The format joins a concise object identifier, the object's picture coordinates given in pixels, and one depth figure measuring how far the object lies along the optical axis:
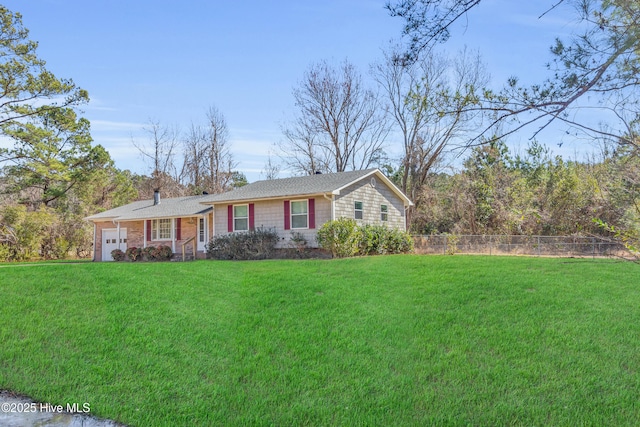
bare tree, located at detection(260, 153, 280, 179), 34.50
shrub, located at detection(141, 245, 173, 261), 21.82
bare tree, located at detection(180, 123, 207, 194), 36.34
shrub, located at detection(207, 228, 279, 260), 18.58
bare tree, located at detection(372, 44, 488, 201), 24.52
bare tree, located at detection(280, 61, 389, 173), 30.19
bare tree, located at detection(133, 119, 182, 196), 35.31
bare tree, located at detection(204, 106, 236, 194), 35.94
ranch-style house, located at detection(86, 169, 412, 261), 18.53
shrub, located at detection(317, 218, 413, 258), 17.12
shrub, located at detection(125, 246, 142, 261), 22.80
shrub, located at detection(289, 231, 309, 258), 18.11
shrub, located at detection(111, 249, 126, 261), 23.83
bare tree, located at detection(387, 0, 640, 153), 3.73
